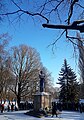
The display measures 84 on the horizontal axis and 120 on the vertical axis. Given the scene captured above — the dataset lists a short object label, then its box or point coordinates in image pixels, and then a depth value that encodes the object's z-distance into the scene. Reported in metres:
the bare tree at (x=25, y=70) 16.23
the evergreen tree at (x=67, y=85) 17.63
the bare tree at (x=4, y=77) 11.16
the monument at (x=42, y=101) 10.48
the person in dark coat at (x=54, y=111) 9.06
